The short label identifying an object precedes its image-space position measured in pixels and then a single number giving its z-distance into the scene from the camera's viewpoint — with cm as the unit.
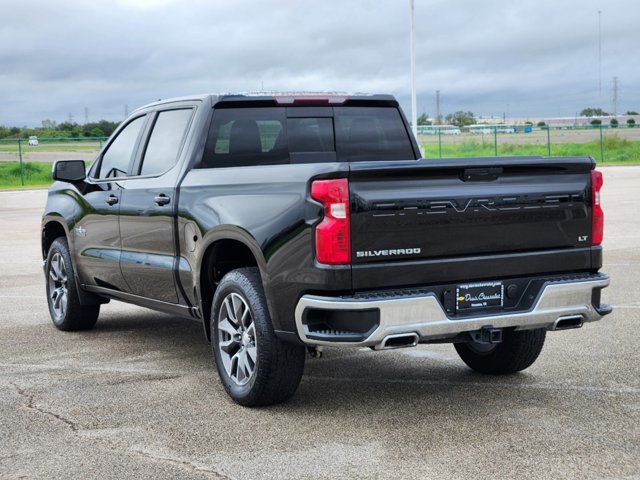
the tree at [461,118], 13402
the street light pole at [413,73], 3725
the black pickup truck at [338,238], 554
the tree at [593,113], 16038
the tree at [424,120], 12862
